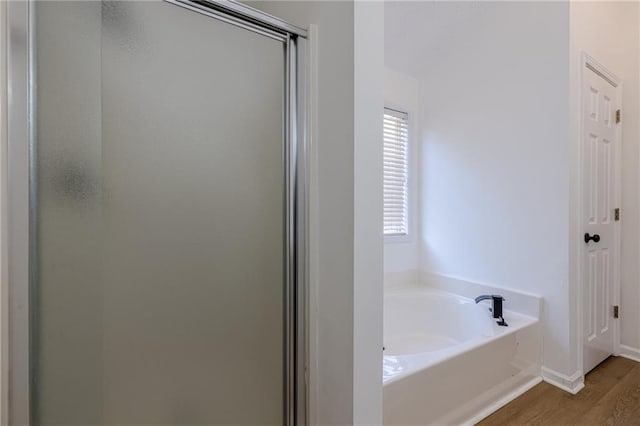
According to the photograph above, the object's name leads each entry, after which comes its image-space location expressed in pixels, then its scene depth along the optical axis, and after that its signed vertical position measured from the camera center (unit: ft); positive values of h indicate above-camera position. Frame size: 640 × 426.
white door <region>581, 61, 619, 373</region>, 6.70 -0.01
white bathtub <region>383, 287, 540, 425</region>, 4.69 -2.75
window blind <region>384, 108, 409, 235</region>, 8.75 +1.17
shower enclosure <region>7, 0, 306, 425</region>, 2.46 -0.02
